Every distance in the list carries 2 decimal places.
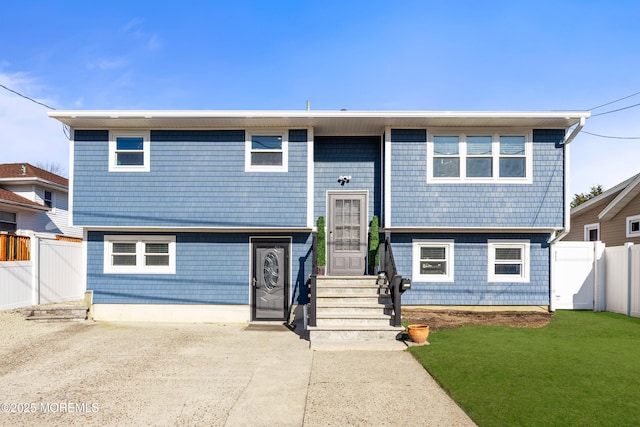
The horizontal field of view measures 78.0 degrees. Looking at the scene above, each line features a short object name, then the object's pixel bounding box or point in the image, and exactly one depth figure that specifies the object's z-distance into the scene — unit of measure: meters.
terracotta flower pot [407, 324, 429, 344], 7.86
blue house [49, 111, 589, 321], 10.32
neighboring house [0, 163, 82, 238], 17.50
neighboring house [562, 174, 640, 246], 13.70
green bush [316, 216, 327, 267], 10.27
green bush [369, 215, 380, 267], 10.48
